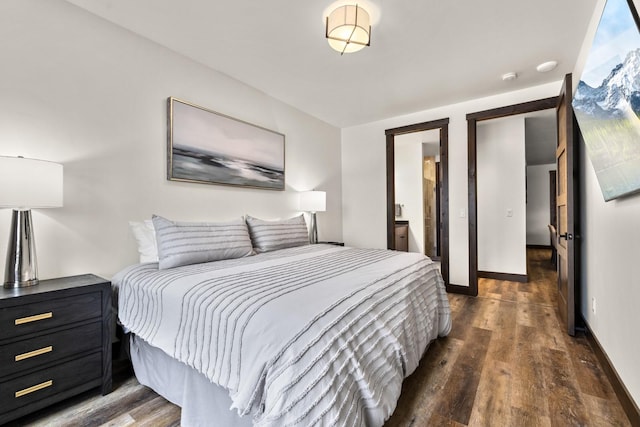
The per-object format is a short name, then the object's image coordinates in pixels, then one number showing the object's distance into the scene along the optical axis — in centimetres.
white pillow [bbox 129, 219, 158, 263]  215
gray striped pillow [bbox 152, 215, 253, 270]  200
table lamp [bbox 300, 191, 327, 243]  369
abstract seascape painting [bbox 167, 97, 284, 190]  253
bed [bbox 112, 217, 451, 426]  99
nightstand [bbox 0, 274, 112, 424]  142
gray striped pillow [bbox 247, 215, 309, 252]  279
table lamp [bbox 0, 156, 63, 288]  146
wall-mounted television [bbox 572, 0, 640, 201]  116
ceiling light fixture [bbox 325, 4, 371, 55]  194
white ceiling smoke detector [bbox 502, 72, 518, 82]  297
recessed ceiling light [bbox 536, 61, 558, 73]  275
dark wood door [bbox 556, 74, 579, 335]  241
